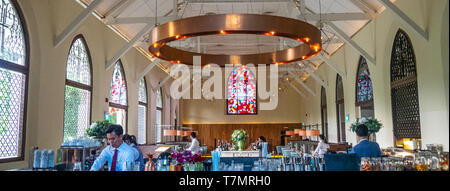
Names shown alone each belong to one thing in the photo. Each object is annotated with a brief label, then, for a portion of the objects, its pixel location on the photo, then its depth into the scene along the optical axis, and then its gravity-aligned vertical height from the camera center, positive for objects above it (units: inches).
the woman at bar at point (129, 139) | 258.0 -2.5
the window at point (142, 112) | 527.8 +34.5
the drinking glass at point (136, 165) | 99.7 -8.2
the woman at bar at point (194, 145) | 386.5 -10.2
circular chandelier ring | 188.2 +57.1
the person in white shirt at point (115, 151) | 127.3 -5.5
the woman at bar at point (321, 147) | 332.0 -11.4
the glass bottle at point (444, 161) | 71.5 -5.9
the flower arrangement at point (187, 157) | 128.5 -7.9
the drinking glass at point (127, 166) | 97.2 -8.1
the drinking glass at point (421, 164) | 100.6 -8.3
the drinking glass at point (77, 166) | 115.0 -9.5
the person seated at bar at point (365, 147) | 171.8 -6.0
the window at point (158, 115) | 629.6 +36.6
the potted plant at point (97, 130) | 275.3 +4.7
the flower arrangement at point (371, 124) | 328.8 +9.4
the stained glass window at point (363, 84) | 435.2 +62.2
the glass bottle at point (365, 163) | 102.6 -8.3
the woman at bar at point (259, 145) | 374.0 -10.5
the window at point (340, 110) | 537.6 +37.5
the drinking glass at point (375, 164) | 100.7 -8.4
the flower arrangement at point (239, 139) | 345.1 -3.6
